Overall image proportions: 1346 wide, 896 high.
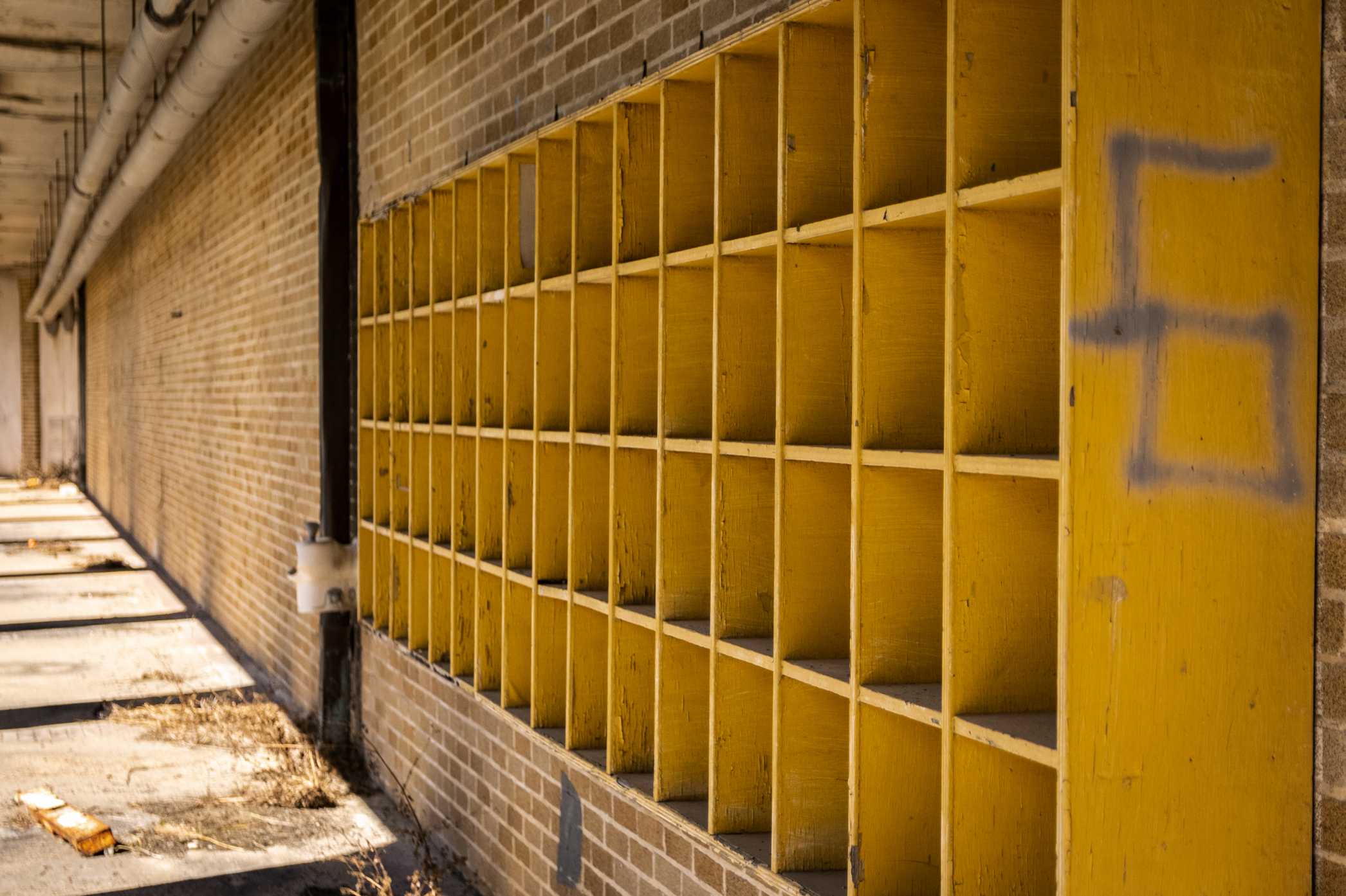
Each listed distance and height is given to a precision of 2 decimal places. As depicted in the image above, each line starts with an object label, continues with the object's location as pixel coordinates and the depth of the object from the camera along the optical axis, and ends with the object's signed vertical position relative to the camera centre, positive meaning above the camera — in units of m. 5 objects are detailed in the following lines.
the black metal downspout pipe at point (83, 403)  21.31 -0.02
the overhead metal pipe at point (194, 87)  6.17 +1.81
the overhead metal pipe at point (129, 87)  6.22 +1.81
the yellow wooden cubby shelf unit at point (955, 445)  1.98 -0.08
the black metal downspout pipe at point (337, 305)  6.26 +0.47
